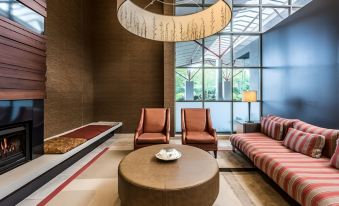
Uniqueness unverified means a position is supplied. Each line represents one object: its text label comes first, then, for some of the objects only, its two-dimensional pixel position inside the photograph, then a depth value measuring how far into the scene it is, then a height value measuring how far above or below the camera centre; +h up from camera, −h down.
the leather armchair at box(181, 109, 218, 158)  3.94 -0.61
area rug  2.36 -1.14
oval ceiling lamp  2.56 +1.08
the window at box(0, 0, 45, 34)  2.37 +1.12
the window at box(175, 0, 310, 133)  5.89 +0.99
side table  4.48 -0.55
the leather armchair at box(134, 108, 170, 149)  4.21 -0.50
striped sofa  1.85 -0.77
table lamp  4.94 +0.15
